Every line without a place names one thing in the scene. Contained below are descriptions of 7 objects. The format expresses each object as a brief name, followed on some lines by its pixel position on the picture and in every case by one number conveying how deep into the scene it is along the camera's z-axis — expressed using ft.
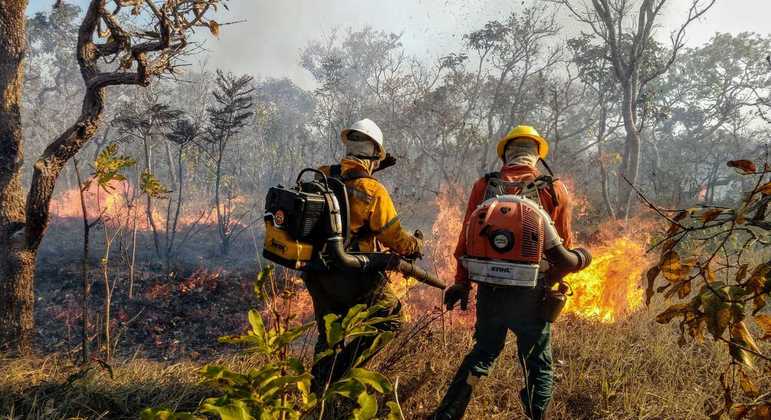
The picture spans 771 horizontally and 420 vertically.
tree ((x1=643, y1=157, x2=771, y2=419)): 3.15
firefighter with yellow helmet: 7.53
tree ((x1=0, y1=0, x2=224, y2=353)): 10.83
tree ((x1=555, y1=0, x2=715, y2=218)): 31.65
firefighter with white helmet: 8.46
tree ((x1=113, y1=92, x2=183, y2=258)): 28.81
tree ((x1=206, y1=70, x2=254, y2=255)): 32.58
